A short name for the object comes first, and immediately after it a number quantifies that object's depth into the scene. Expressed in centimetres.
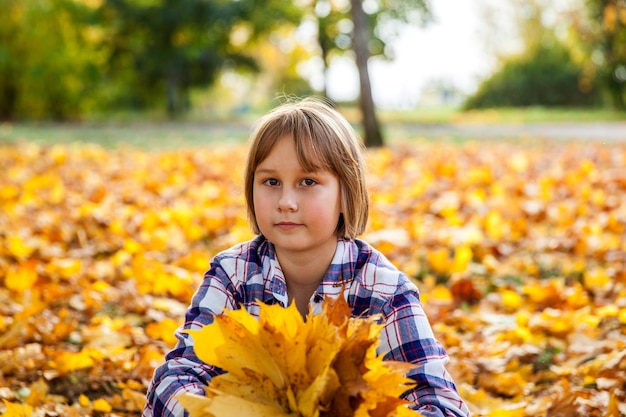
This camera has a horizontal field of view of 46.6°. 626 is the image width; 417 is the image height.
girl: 162
